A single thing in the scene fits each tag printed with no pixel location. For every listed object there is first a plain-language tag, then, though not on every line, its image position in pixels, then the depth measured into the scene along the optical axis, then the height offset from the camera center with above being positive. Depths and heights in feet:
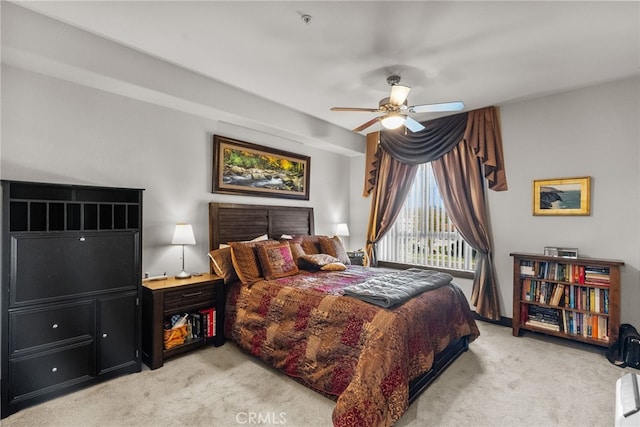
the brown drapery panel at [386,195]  16.06 +1.00
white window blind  14.62 -1.12
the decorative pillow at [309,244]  13.46 -1.47
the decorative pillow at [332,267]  11.94 -2.18
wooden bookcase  9.93 -2.93
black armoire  7.02 -2.05
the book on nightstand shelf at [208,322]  10.32 -3.83
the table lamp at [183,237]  10.30 -0.93
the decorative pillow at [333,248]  13.84 -1.67
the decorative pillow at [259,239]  11.91 -1.20
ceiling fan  9.25 +3.32
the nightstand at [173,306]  9.00 -3.08
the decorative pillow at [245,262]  10.47 -1.81
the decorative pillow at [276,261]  10.73 -1.83
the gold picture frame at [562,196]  11.07 +0.72
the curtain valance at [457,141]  12.95 +3.46
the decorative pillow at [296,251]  12.37 -1.64
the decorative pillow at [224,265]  10.73 -1.94
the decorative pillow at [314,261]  11.95 -1.98
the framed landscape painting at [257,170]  12.42 +1.86
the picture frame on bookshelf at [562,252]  11.00 -1.37
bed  6.43 -3.23
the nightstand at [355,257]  16.69 -2.47
